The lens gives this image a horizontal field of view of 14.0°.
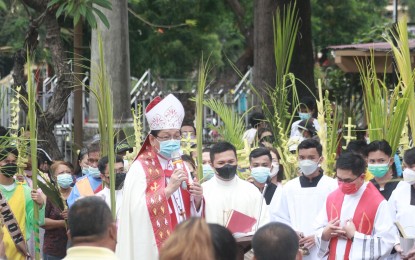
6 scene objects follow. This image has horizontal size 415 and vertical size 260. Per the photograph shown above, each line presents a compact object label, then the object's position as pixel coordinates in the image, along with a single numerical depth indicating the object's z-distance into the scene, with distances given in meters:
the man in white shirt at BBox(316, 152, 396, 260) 12.63
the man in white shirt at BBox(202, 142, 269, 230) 13.75
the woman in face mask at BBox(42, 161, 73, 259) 15.78
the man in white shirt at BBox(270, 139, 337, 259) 13.85
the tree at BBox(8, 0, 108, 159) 19.07
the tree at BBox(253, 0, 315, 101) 25.77
